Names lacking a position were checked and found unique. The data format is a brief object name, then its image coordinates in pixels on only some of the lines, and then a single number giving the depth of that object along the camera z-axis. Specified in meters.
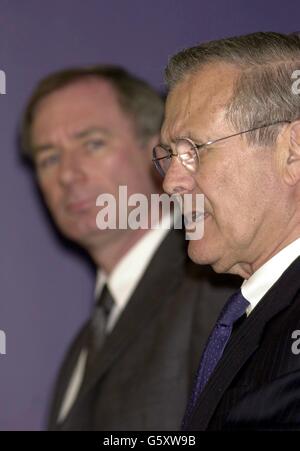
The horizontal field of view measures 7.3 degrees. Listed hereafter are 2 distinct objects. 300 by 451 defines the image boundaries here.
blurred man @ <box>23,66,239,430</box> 2.57
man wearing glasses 2.18
